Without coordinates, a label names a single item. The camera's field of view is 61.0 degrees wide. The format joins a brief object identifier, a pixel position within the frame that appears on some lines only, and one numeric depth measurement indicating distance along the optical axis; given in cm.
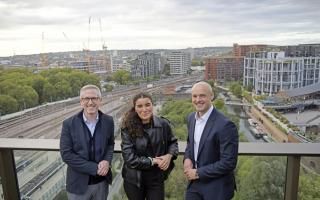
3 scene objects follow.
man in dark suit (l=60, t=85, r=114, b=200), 178
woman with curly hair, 172
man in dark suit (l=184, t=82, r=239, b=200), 156
